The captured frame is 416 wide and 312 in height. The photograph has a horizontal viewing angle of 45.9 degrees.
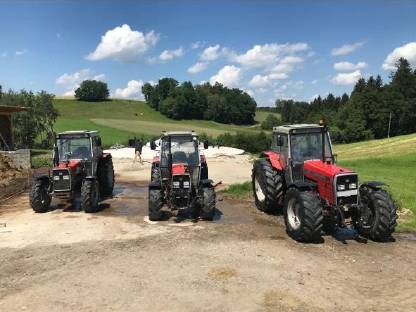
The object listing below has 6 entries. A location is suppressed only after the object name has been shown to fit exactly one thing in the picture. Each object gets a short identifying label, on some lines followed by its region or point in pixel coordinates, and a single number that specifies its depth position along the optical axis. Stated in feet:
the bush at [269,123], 319.08
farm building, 97.30
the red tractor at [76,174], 46.09
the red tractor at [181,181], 40.91
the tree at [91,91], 354.13
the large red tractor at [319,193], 32.55
